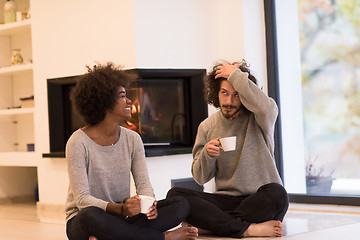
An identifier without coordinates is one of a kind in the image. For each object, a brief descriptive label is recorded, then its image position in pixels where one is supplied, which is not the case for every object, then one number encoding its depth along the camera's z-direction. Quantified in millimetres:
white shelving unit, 5574
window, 4352
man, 3035
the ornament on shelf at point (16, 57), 5301
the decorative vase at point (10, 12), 5352
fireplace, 4480
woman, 2609
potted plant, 4527
